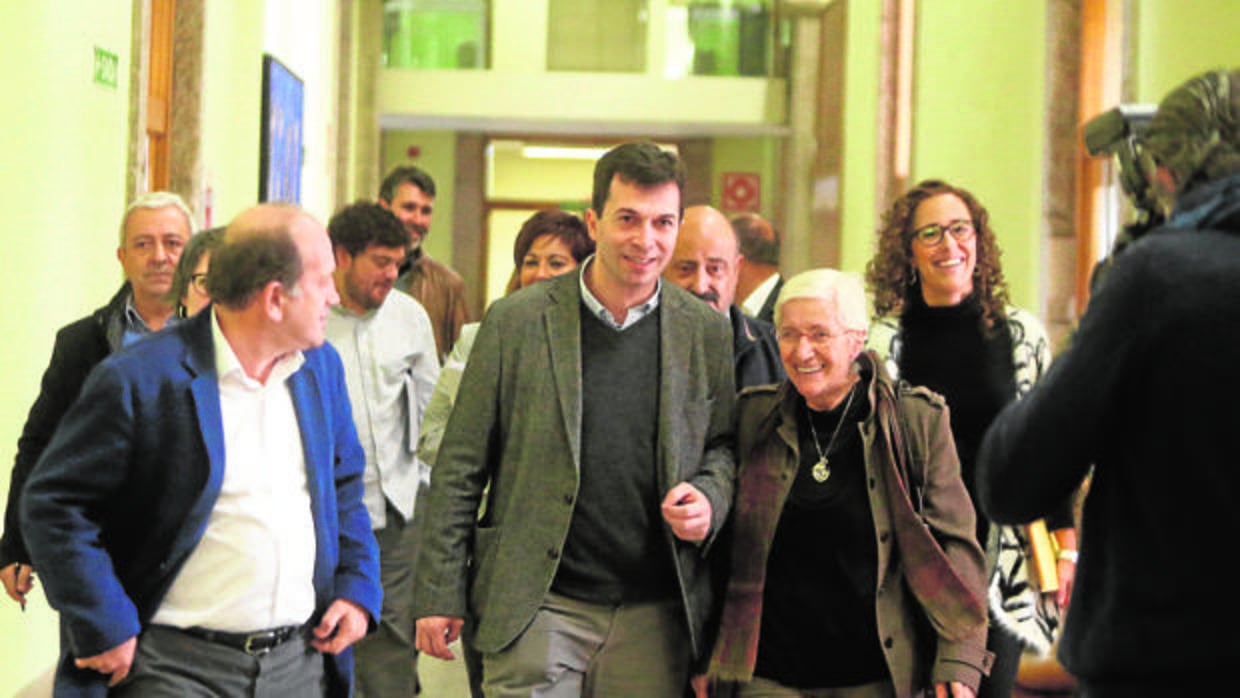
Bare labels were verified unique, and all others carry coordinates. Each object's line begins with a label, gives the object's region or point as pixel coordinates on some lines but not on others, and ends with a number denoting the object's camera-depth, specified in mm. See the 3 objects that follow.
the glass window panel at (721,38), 16641
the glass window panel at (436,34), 16281
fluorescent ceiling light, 20203
